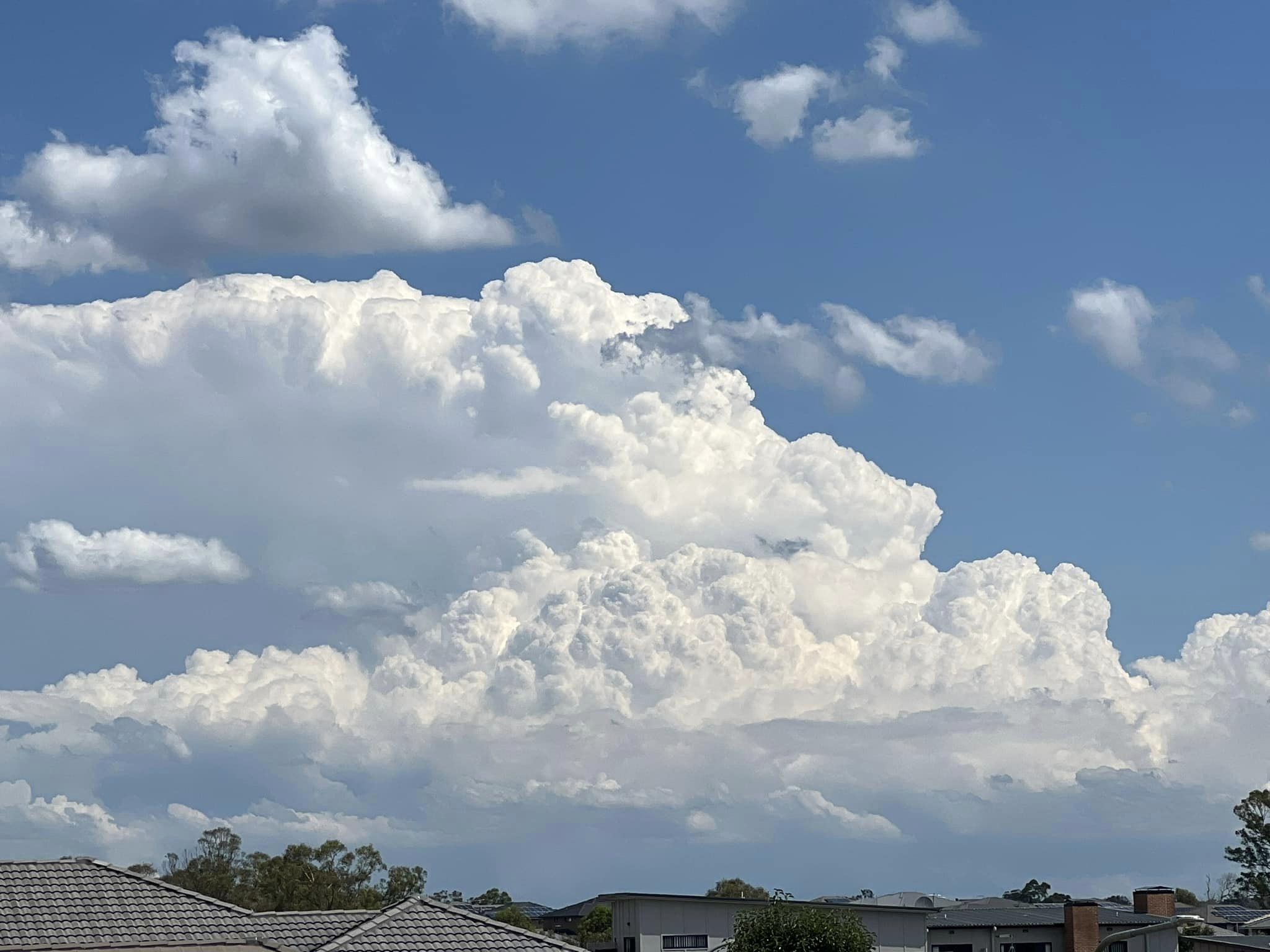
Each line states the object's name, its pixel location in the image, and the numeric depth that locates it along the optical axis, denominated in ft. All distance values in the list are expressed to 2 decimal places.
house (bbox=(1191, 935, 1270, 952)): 290.35
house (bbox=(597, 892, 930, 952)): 307.78
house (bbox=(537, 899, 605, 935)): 554.05
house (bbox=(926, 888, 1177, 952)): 333.83
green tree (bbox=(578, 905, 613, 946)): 440.45
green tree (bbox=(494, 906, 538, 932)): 456.45
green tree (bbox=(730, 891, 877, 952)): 234.17
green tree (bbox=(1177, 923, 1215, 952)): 338.36
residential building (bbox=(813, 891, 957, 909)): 425.28
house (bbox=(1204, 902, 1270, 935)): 392.06
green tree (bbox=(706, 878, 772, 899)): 578.25
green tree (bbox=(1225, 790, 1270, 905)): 555.69
